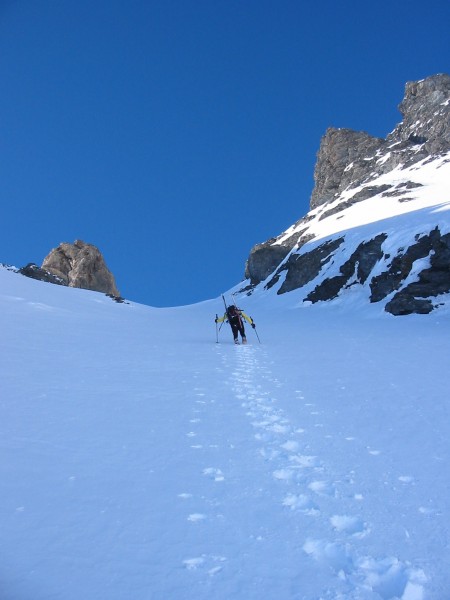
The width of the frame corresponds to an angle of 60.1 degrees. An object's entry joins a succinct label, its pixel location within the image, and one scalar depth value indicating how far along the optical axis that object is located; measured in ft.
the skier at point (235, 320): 53.65
